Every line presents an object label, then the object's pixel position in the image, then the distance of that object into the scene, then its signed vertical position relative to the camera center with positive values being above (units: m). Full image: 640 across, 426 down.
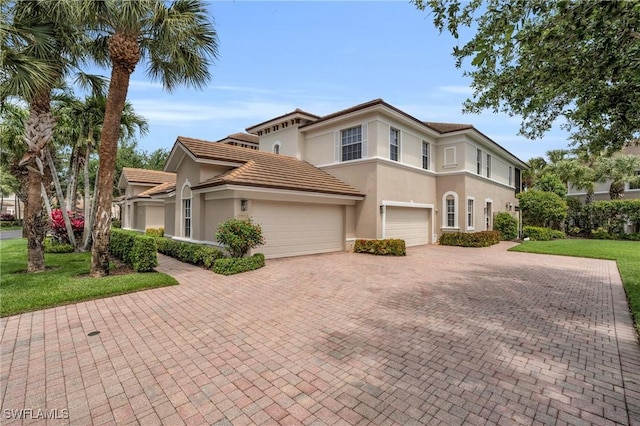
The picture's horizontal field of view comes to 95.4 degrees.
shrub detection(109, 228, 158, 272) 9.97 -1.28
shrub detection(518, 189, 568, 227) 23.20 +0.72
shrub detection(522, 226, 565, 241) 22.33 -1.32
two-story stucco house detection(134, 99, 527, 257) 13.00 +1.86
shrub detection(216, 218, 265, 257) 10.43 -0.69
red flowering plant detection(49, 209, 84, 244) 15.82 -0.60
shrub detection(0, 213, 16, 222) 45.92 -0.18
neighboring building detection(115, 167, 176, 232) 24.25 +1.55
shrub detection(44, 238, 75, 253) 14.89 -1.58
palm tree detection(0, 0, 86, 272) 8.05 +4.30
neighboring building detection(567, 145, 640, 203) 30.11 +2.69
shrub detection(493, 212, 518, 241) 22.52 -0.77
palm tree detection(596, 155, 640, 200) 24.61 +3.95
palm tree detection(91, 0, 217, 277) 8.44 +5.68
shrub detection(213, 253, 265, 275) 9.99 -1.71
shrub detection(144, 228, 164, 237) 21.54 -1.17
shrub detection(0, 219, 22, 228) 40.38 -0.92
